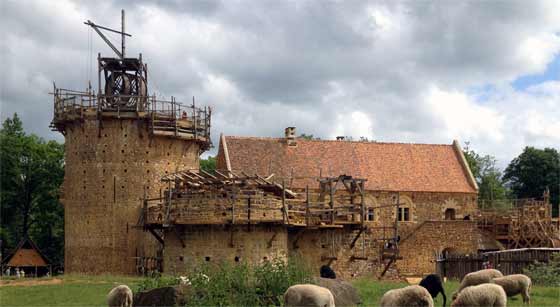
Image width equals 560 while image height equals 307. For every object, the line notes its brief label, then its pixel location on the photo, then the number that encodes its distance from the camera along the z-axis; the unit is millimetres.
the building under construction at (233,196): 34625
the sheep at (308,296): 19391
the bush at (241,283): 21422
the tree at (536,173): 75312
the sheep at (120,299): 22047
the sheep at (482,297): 18328
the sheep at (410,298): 18500
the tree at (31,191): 55438
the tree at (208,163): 63031
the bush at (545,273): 28828
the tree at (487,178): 73900
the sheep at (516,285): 21922
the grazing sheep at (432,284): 21844
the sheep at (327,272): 27547
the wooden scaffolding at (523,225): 48000
